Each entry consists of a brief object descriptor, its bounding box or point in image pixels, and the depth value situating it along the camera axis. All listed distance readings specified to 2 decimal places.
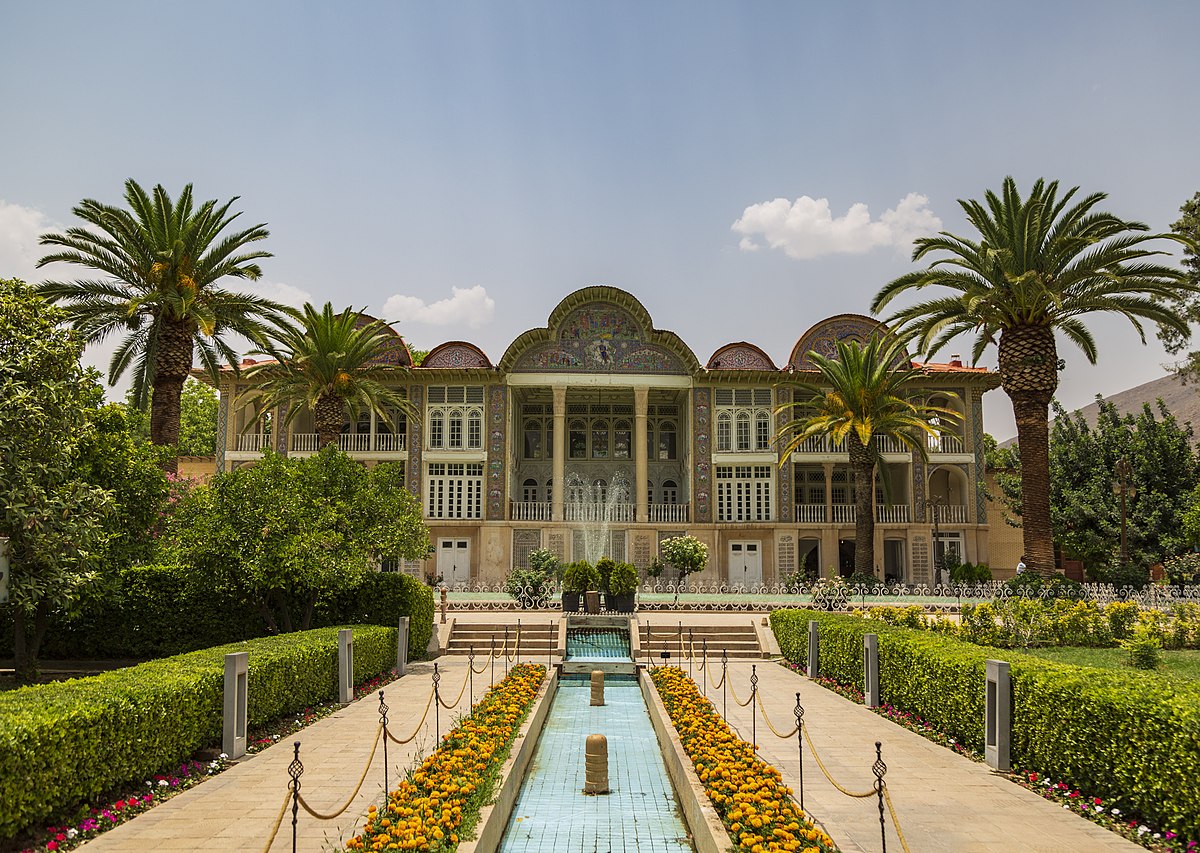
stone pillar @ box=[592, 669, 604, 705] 15.62
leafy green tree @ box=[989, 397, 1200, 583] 30.02
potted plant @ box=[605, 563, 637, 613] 23.20
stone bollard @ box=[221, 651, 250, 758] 10.52
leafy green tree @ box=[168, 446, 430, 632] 15.90
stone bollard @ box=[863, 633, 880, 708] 14.46
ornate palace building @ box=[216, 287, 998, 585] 34.34
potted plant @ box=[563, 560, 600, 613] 23.27
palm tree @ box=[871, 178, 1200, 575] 21.55
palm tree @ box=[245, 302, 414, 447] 26.97
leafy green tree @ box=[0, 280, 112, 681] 12.03
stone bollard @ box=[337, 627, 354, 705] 14.66
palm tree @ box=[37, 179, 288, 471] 20.33
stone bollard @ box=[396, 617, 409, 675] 18.27
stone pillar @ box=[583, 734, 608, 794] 9.73
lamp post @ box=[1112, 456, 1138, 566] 28.20
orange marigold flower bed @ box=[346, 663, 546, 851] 6.62
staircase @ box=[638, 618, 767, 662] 21.03
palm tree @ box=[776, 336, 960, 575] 28.02
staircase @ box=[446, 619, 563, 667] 20.97
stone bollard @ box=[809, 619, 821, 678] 17.98
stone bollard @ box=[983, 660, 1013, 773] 10.08
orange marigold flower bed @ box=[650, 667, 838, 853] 6.75
